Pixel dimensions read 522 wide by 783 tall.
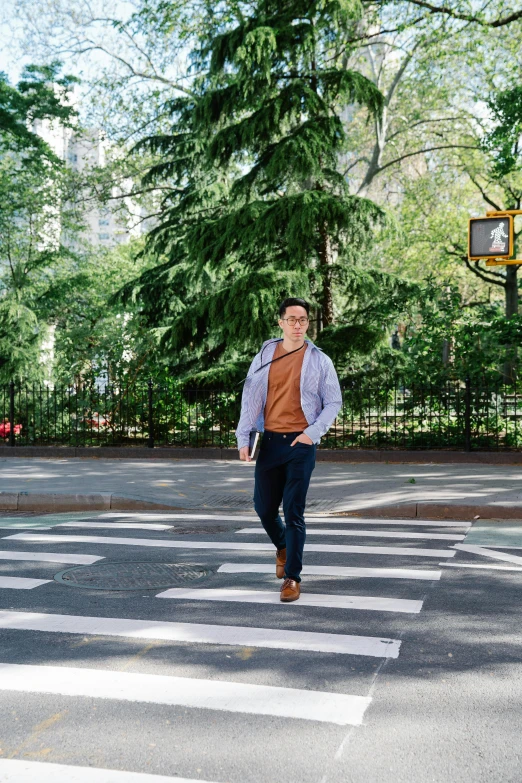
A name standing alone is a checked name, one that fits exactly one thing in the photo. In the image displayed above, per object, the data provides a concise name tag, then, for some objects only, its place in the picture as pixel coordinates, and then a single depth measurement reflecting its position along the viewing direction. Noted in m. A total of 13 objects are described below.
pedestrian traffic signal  11.98
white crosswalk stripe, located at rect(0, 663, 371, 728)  3.82
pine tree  15.80
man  5.78
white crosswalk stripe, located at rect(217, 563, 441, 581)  6.62
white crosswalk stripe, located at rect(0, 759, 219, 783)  3.18
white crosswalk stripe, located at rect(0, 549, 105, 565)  7.32
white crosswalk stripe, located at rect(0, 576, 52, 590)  6.35
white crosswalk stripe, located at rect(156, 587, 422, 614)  5.66
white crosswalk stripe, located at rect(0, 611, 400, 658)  4.78
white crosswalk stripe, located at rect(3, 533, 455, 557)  7.57
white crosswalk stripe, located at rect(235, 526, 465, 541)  8.42
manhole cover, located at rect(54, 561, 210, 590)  6.38
